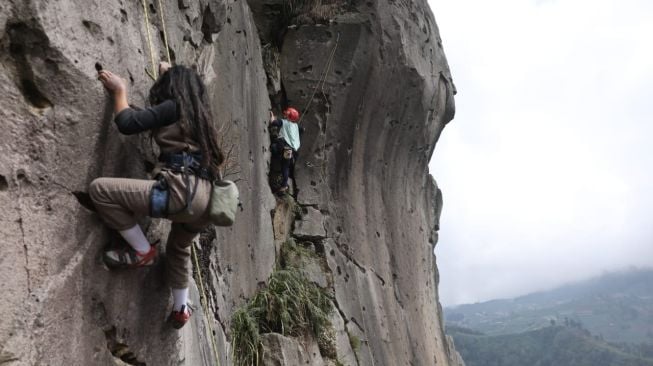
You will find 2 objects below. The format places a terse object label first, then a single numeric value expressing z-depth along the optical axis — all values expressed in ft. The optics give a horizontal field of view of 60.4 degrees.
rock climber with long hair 11.88
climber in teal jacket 31.14
